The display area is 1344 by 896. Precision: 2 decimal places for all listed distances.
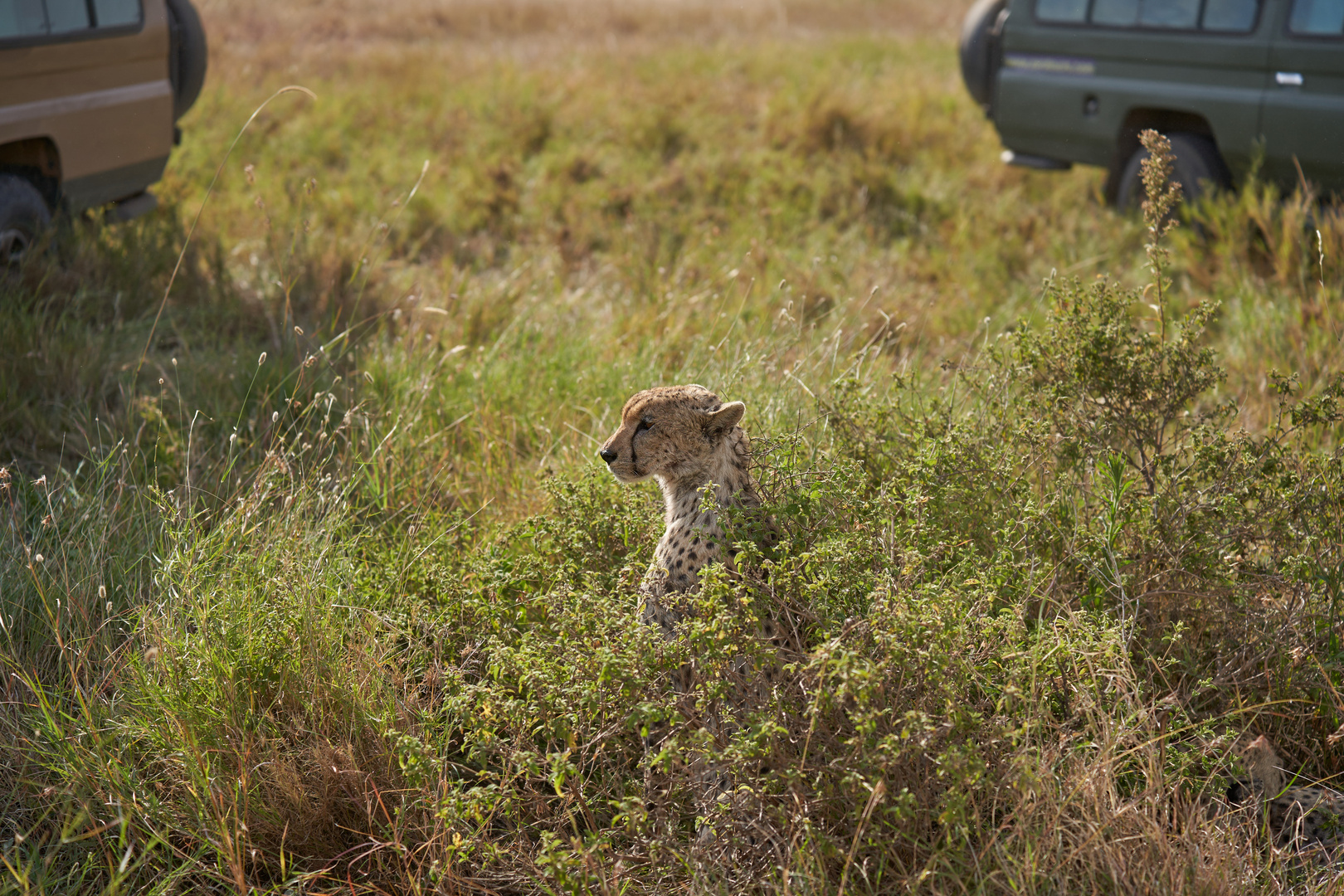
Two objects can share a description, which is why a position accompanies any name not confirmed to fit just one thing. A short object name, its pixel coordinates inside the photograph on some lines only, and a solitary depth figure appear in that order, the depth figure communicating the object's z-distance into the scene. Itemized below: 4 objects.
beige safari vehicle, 10.33
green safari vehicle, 12.27
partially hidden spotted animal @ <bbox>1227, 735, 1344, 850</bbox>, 5.20
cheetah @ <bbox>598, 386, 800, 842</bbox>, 5.62
